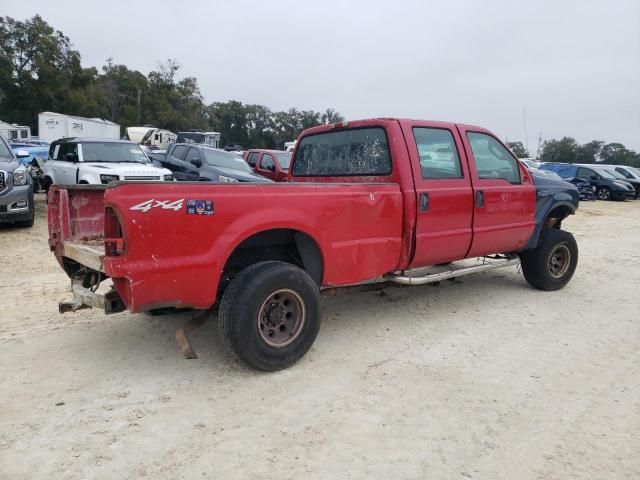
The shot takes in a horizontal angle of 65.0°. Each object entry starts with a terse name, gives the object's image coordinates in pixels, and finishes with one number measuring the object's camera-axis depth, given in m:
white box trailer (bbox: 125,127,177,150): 36.56
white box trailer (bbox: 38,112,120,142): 33.06
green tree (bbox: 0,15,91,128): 46.75
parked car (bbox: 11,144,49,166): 16.03
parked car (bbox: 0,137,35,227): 8.65
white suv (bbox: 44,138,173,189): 9.93
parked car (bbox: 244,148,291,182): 13.17
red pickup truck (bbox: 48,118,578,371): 3.14
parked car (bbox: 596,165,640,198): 24.23
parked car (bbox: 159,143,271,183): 10.98
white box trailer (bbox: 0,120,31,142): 38.51
